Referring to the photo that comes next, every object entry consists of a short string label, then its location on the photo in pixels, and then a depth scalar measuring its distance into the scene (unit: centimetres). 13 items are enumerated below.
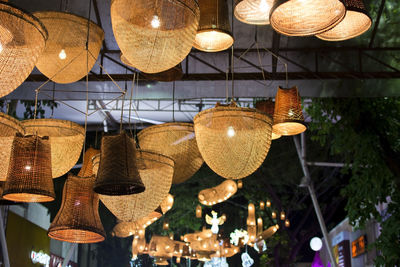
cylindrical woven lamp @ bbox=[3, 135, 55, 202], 267
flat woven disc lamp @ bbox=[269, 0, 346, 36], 228
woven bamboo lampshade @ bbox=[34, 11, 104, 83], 303
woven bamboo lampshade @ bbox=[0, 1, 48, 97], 196
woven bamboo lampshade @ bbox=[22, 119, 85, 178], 329
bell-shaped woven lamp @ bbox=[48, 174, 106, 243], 288
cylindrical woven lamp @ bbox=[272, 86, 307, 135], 388
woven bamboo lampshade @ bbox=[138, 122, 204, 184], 359
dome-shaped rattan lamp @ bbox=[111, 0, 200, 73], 226
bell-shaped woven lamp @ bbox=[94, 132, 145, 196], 255
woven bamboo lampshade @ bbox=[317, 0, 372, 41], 271
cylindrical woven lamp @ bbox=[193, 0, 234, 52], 303
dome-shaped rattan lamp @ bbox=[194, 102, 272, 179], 304
